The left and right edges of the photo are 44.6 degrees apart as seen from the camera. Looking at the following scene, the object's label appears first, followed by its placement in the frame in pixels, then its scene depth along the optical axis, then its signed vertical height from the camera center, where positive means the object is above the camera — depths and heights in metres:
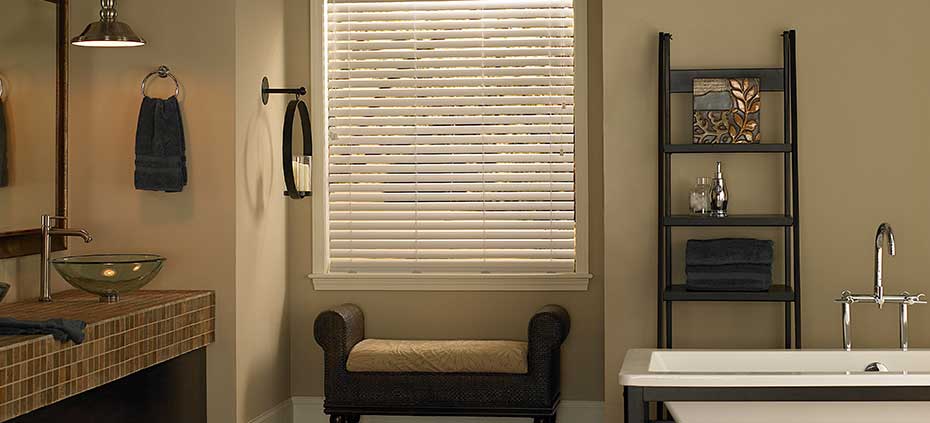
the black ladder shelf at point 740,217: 4.22 +0.08
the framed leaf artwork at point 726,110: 4.32 +0.42
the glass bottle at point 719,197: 4.29 +0.08
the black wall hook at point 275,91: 4.94 +0.57
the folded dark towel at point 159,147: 4.50 +0.30
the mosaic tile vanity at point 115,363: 3.29 -0.46
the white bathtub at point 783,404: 3.40 -0.57
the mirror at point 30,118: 4.05 +0.39
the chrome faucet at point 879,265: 3.95 -0.17
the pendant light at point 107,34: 4.13 +0.69
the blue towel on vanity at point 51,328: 3.31 -0.31
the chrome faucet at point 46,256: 4.16 -0.12
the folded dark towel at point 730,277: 4.18 -0.21
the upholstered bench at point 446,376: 4.71 -0.65
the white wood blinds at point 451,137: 5.24 +0.39
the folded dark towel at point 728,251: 4.19 -0.12
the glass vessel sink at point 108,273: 4.02 -0.18
